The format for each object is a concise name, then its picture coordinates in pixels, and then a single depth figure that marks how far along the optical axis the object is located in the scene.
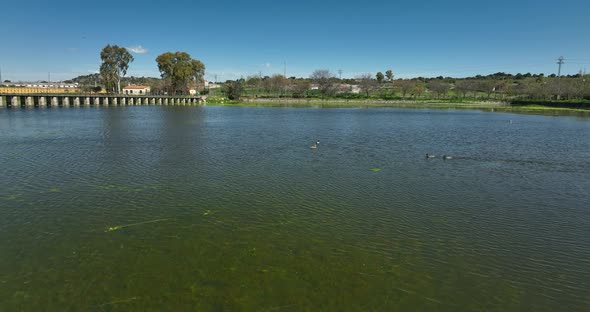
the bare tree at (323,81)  142.38
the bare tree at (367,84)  149.25
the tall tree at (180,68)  109.31
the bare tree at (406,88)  138.65
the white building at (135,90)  161.62
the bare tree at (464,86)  138.62
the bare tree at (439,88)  137.00
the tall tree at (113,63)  106.75
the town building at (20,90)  96.00
